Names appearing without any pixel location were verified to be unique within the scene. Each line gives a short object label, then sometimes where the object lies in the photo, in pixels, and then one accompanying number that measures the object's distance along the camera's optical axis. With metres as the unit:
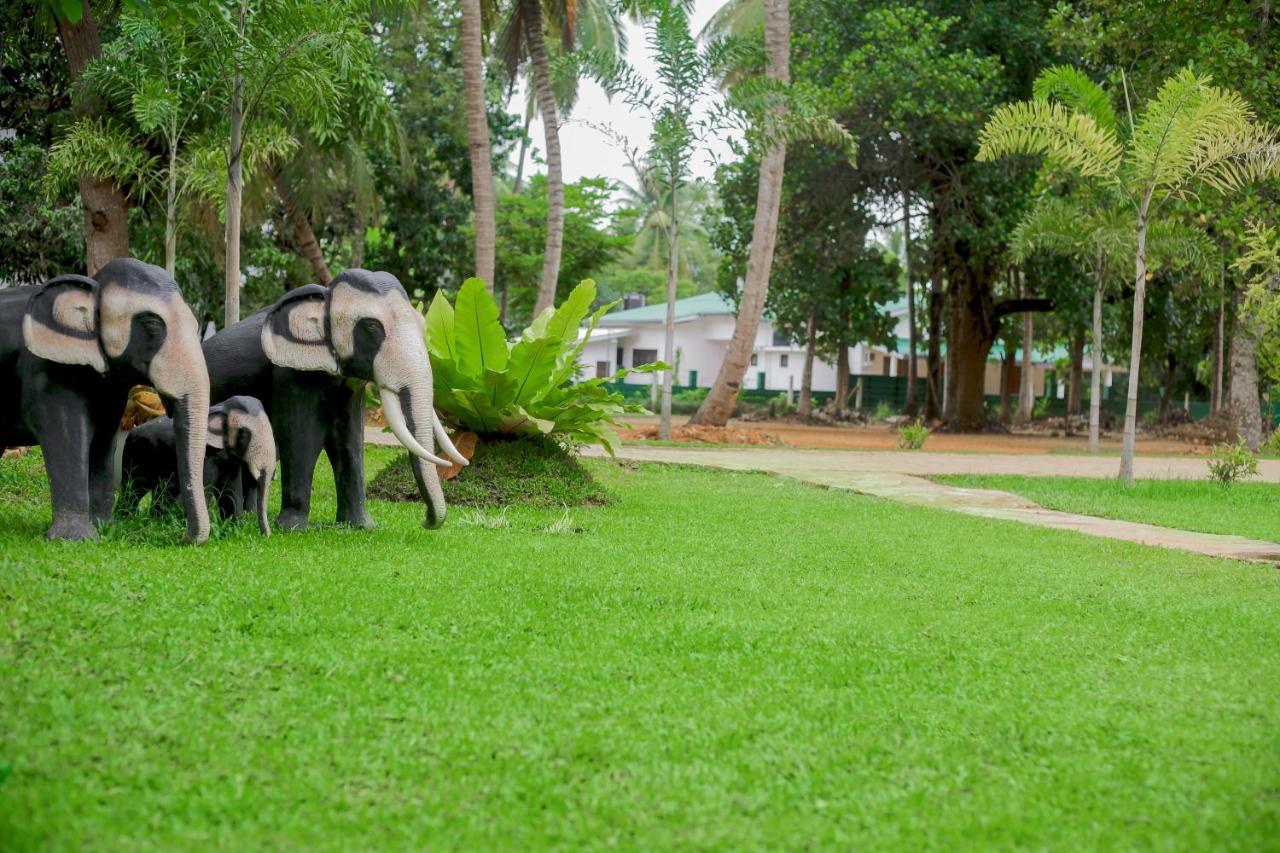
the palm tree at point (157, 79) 12.77
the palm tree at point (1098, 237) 20.31
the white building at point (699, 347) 51.22
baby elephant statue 6.65
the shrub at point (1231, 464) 15.17
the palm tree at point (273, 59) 11.00
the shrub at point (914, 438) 23.06
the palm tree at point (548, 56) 23.39
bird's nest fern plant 9.32
